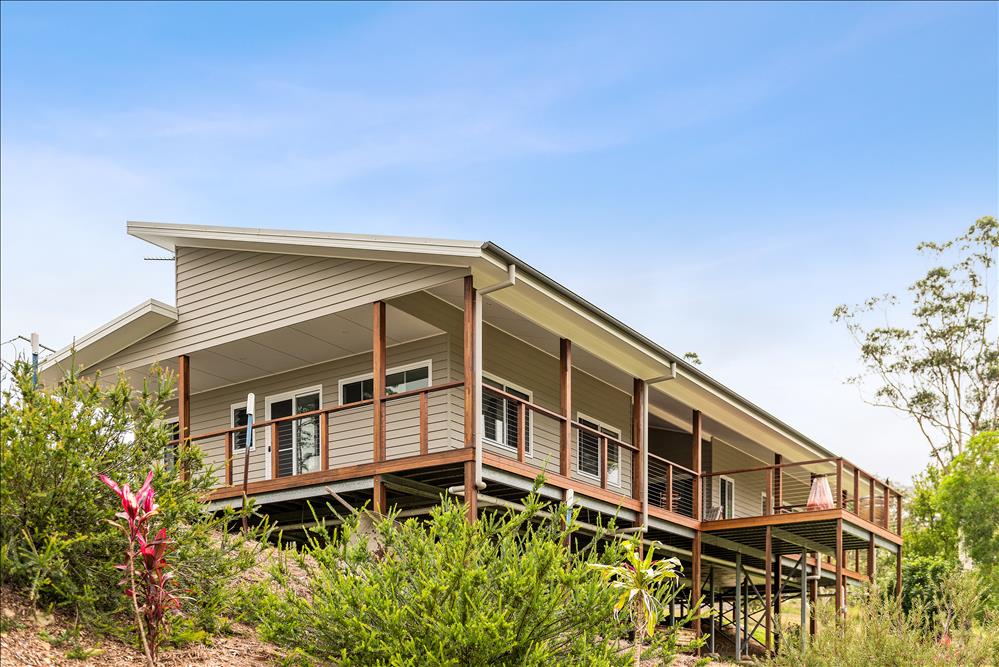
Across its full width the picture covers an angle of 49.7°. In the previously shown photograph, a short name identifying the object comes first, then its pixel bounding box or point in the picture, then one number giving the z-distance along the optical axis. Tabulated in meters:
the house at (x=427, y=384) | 15.29
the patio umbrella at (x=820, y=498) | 19.95
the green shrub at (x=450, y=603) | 8.93
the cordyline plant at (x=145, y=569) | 8.64
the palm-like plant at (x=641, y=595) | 11.09
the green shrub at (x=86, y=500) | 8.77
